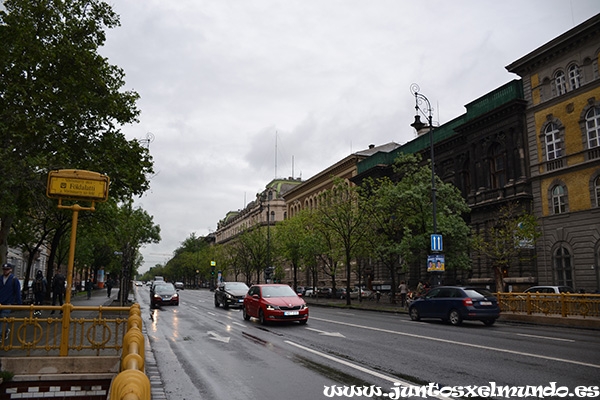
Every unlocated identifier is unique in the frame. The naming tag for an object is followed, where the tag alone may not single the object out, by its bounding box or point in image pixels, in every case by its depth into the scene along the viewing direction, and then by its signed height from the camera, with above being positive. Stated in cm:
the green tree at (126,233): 2308 +207
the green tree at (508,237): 2697 +200
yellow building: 2738 +740
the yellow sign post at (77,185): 901 +171
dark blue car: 1748 -134
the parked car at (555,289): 2373 -99
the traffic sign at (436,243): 2442 +144
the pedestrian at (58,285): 2416 -69
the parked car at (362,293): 4403 -220
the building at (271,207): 8894 +1301
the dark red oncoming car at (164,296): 3102 -166
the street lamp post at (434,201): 2423 +363
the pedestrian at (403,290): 3100 -131
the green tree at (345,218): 3522 +406
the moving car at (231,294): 2812 -139
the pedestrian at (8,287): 1055 -34
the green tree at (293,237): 4816 +362
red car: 1738 -129
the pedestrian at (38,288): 2268 -79
